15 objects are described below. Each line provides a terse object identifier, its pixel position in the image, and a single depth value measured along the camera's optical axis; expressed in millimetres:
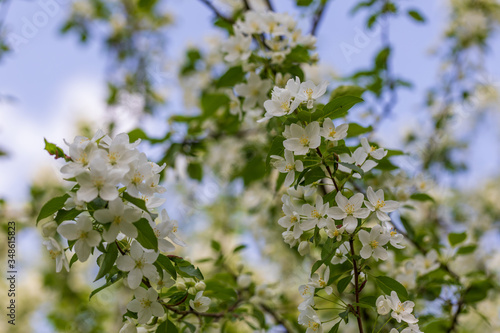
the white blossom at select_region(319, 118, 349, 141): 1248
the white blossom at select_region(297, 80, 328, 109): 1256
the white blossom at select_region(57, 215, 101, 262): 1207
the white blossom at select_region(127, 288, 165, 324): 1236
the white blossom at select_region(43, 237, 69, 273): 1234
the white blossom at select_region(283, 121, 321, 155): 1243
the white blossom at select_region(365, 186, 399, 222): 1249
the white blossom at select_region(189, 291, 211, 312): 1283
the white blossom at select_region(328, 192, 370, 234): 1237
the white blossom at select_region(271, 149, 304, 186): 1252
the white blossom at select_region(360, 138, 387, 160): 1271
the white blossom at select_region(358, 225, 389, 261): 1235
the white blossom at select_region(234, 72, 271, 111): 1449
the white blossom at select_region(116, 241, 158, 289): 1223
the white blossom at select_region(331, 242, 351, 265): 1258
